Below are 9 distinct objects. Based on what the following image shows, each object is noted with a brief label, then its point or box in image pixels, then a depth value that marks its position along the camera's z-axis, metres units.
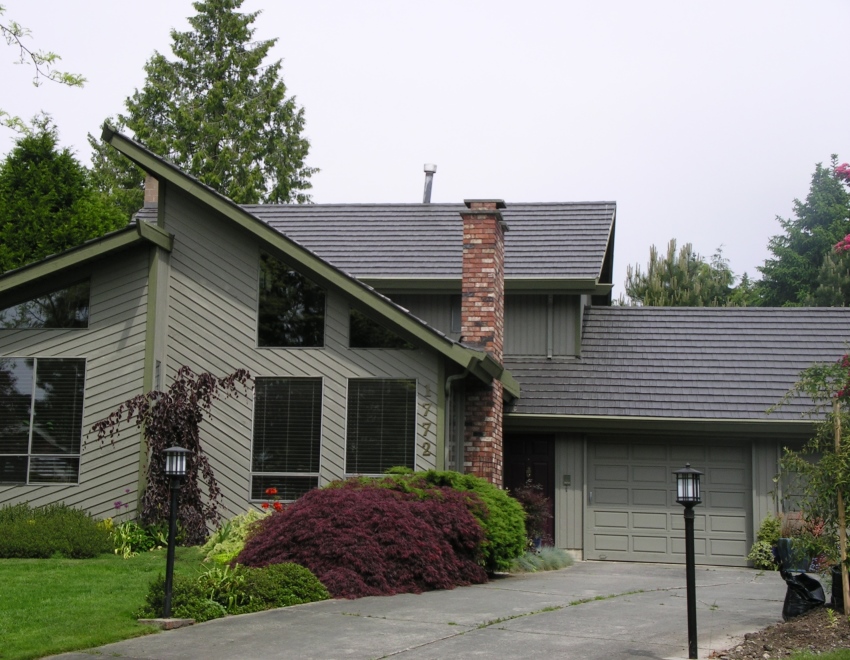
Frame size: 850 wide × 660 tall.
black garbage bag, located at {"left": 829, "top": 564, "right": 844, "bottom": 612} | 9.58
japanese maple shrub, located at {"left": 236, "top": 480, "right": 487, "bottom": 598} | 11.30
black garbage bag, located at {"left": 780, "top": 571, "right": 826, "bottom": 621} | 9.75
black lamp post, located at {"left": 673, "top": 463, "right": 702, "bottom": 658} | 8.52
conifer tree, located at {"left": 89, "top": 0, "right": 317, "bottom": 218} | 36.16
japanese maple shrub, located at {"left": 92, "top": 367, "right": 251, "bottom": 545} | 14.38
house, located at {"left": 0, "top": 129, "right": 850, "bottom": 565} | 15.20
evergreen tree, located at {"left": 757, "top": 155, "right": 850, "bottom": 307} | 41.47
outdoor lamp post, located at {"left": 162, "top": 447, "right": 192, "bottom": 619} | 9.54
